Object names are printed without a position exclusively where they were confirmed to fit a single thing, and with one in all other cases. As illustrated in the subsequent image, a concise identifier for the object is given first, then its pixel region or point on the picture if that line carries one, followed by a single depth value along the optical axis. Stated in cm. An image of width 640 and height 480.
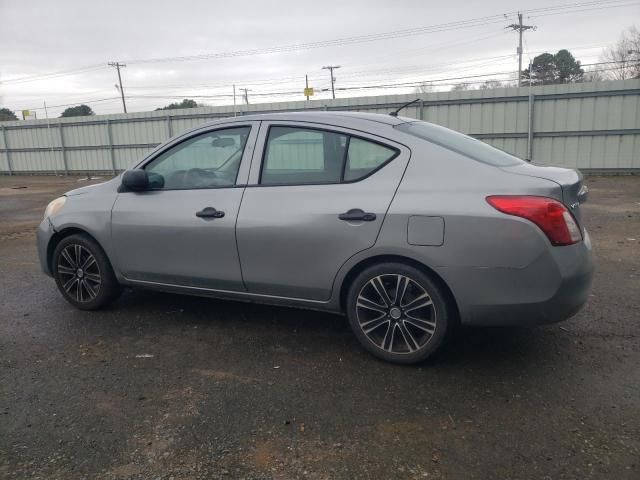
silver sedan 304
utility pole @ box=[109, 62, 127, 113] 5481
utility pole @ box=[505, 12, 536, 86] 4388
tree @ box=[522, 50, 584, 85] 4647
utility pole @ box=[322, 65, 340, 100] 5532
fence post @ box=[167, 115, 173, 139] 2005
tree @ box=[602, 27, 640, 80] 3700
